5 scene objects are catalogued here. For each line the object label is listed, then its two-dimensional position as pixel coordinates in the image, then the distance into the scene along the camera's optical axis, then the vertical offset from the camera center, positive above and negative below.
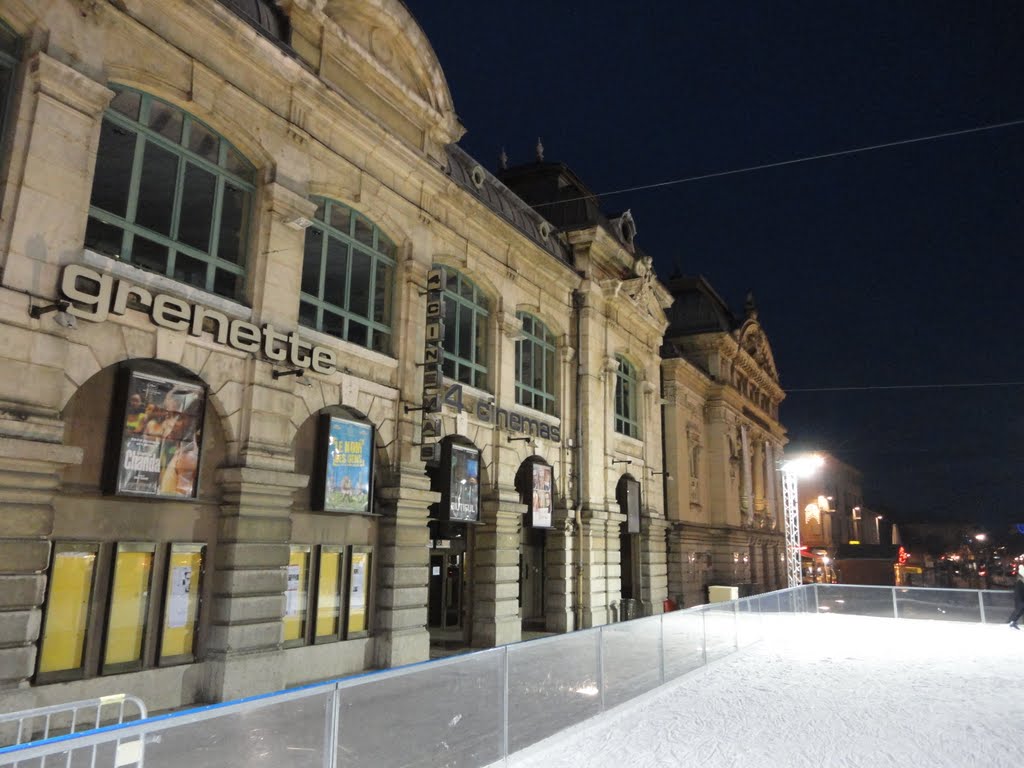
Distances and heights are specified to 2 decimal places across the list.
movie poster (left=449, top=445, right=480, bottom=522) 18.34 +1.22
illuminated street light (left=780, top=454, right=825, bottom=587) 46.69 +1.85
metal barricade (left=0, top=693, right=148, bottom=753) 9.14 -2.54
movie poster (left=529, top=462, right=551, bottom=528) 21.98 +1.13
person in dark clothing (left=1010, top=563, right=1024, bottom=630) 23.23 -1.71
